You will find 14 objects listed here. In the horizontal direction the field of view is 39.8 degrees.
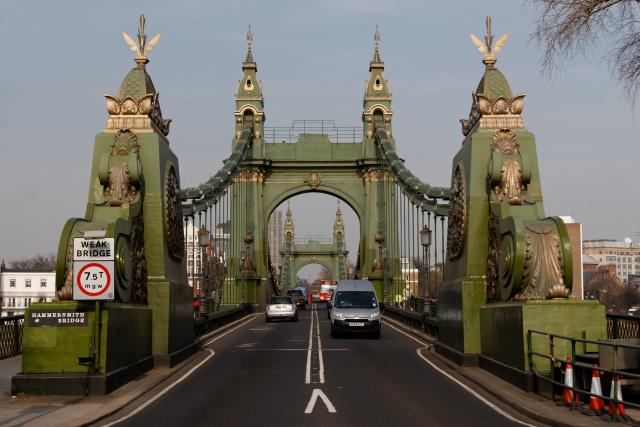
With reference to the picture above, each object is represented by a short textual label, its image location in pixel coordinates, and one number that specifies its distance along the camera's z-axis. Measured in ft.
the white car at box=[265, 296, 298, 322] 146.30
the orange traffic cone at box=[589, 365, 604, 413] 39.89
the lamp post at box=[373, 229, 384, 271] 171.98
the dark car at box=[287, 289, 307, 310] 242.37
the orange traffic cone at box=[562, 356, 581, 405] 42.55
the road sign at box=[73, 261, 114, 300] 48.47
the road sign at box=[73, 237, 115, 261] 49.14
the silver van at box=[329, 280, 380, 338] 101.04
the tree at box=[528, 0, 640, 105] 44.93
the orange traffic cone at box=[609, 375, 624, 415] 37.70
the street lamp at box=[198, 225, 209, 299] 105.60
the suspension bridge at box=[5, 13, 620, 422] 49.96
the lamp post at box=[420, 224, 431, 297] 103.91
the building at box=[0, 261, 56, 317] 350.23
